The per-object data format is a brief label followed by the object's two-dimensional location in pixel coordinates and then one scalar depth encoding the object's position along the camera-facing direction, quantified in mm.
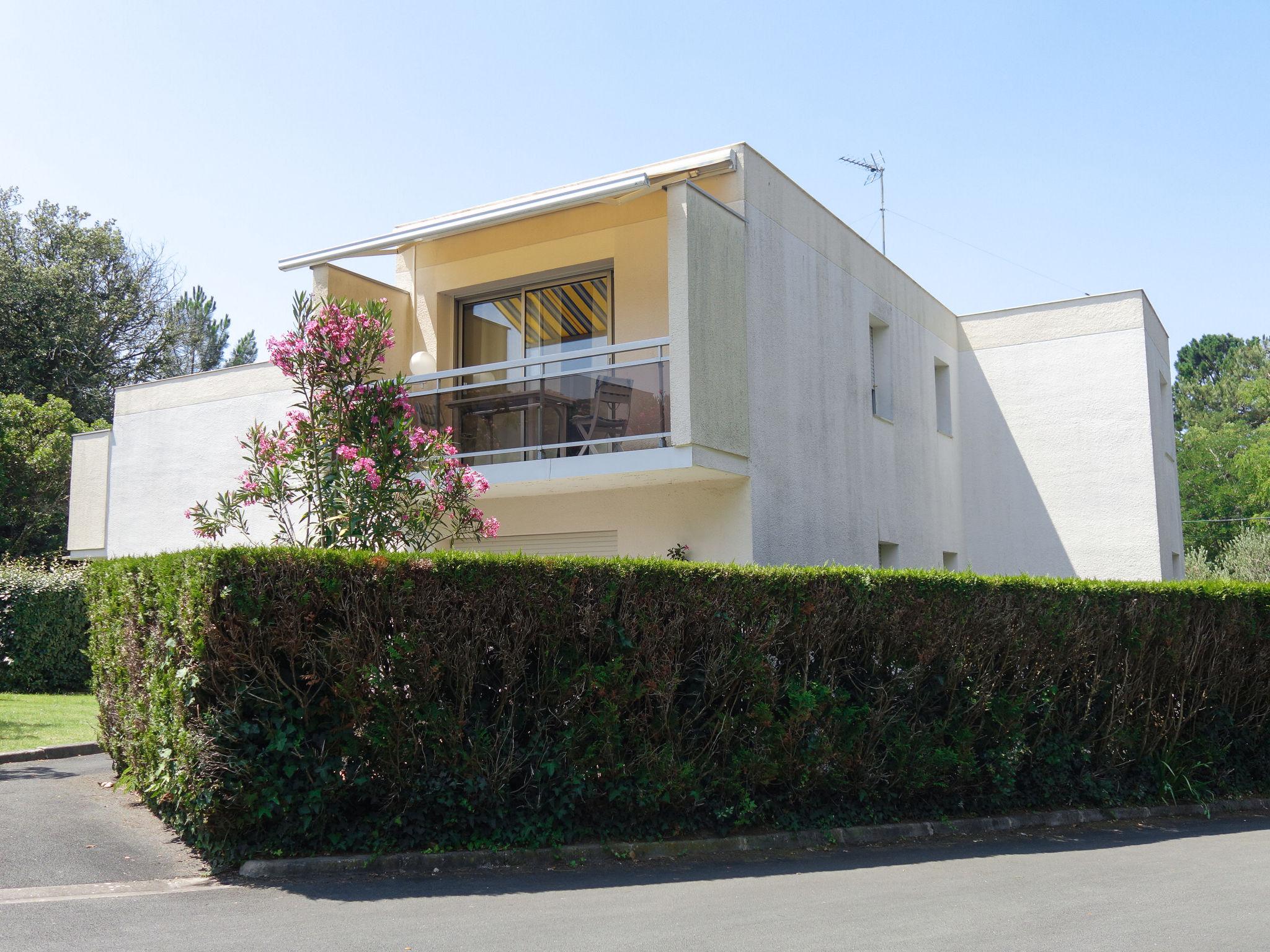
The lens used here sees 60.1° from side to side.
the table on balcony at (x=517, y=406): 13203
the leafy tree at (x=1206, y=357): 69375
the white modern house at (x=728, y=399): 12898
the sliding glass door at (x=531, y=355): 13242
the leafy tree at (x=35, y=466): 32375
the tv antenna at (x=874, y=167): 22219
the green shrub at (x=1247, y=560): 33250
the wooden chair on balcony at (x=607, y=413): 12906
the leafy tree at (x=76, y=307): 38750
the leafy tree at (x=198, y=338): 45719
